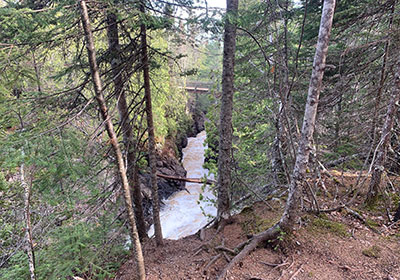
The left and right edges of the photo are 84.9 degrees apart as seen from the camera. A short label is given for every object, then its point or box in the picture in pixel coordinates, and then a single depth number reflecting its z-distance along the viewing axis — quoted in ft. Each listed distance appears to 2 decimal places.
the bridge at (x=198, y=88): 75.94
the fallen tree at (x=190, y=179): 21.15
